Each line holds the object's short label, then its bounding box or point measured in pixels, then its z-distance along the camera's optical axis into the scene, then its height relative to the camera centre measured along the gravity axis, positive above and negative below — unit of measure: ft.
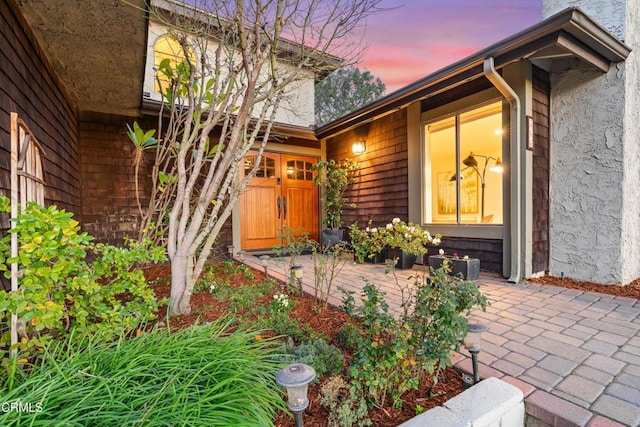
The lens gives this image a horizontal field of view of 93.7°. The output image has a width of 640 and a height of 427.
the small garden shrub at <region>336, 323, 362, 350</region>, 5.96 -2.48
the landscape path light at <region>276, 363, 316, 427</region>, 3.44 -1.95
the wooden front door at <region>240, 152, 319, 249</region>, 19.10 +0.99
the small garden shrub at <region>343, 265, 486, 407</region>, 4.44 -1.98
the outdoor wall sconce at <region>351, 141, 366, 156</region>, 19.49 +4.38
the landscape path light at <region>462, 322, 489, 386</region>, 4.90 -2.13
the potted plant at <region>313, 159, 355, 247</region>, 20.35 +1.96
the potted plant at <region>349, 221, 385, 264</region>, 14.73 -1.39
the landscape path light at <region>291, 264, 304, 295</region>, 9.55 -1.89
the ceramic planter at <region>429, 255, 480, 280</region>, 11.45 -2.04
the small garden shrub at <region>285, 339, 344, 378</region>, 4.93 -2.44
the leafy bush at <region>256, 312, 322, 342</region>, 6.18 -2.43
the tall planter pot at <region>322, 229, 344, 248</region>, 19.58 -1.35
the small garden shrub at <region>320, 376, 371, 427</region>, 3.93 -2.64
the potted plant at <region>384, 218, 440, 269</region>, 13.66 -1.21
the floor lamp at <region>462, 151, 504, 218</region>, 15.21 +2.57
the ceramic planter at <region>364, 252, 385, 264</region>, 16.21 -2.36
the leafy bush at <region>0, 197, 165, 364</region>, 4.09 -1.04
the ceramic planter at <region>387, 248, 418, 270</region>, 14.58 -2.22
